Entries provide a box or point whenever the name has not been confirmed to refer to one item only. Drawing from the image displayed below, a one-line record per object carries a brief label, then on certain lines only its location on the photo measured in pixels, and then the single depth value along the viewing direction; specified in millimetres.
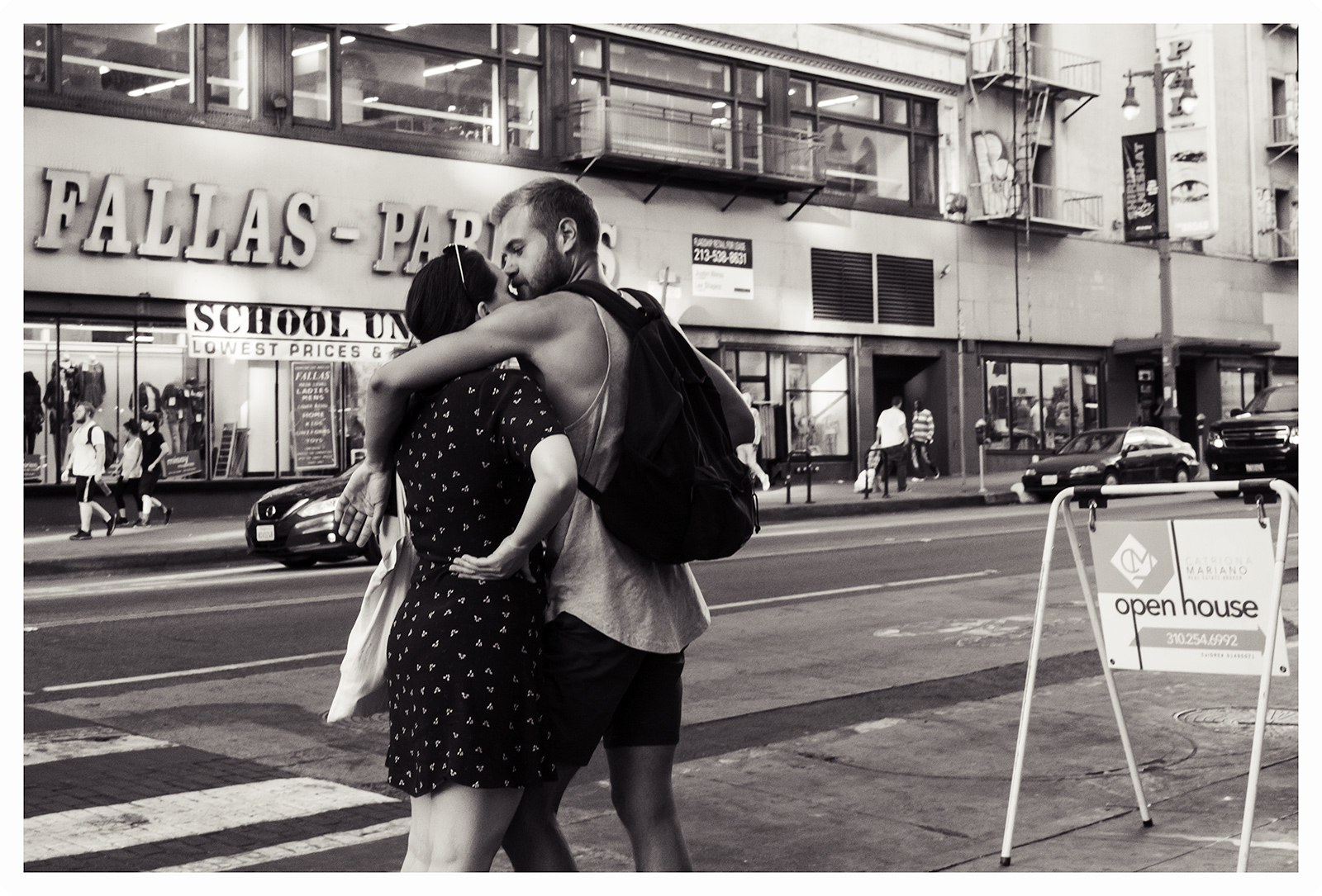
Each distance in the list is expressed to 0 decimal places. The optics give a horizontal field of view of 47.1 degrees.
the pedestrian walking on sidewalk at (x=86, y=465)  20203
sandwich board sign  4680
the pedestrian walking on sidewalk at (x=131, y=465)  21953
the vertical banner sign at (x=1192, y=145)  39500
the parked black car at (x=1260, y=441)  24609
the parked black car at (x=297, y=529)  16297
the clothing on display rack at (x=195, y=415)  24188
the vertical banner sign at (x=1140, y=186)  36844
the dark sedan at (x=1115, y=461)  27219
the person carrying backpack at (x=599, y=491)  3457
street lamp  32875
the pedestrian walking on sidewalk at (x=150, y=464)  22312
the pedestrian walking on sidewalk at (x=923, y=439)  31047
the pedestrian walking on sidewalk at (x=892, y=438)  28531
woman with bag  3285
